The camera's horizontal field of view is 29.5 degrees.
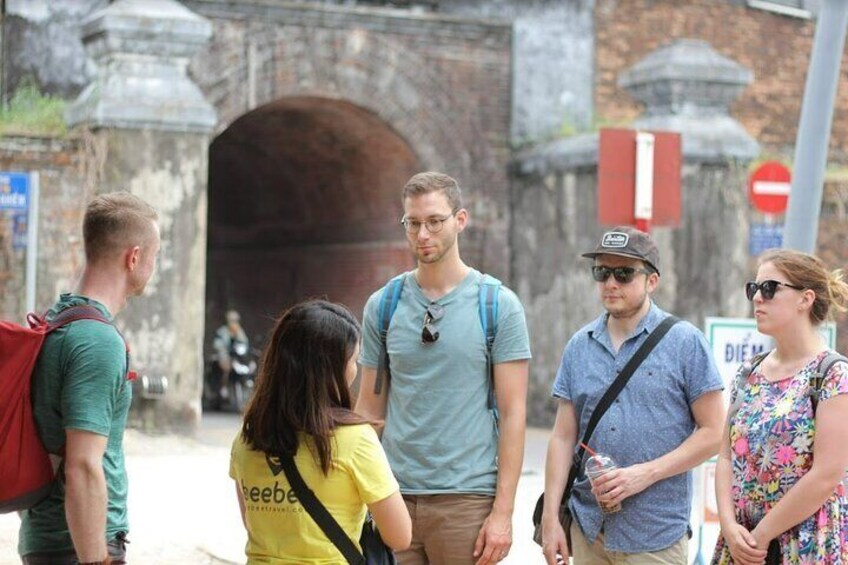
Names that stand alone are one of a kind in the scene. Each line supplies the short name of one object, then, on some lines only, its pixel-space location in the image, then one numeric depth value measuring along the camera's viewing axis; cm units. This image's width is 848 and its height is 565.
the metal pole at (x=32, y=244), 1548
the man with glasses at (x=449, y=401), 568
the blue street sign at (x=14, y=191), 1546
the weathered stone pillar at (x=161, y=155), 1596
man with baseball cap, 572
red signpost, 1184
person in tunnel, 2200
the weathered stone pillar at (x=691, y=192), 1803
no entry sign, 1592
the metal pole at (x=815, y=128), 1002
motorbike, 2202
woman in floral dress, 525
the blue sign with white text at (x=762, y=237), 1894
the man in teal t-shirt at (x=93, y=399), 462
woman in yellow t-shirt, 464
